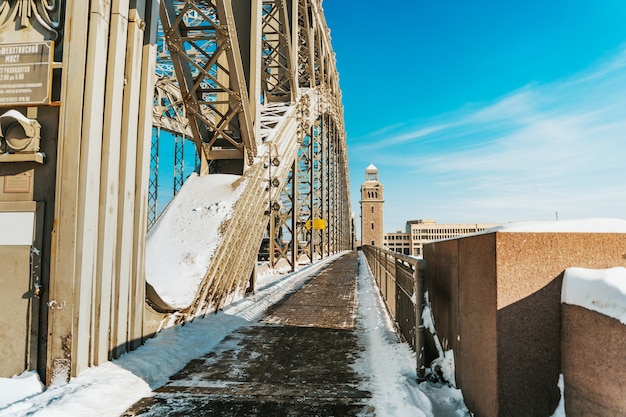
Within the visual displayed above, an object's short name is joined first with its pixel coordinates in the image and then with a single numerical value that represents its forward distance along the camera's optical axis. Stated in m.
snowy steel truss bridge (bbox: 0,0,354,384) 3.87
